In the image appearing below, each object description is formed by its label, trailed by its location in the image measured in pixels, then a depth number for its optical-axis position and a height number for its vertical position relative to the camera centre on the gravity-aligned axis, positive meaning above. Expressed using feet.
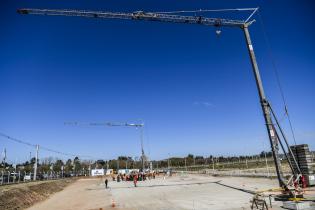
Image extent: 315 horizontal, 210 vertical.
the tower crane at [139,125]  216.61 +53.54
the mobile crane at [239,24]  57.71 +50.36
